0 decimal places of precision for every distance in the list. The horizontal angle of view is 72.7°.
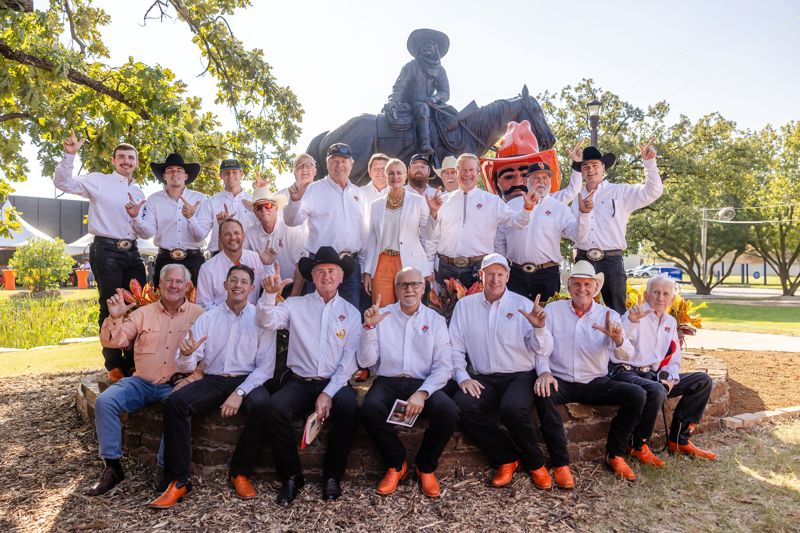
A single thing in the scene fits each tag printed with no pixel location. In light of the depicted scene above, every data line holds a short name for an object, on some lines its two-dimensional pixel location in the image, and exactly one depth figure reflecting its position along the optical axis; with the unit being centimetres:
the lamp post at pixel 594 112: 1262
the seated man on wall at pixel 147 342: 393
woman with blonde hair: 512
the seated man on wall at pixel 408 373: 385
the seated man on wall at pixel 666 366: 448
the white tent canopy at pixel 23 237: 2469
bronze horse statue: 768
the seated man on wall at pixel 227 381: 373
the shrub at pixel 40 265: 2208
